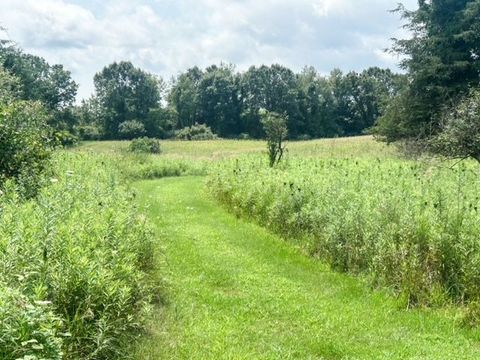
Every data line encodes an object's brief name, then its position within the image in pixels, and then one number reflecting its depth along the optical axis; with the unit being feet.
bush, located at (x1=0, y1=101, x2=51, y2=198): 29.55
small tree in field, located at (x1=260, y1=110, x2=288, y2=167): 62.65
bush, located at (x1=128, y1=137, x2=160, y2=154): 121.45
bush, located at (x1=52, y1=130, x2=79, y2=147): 41.03
